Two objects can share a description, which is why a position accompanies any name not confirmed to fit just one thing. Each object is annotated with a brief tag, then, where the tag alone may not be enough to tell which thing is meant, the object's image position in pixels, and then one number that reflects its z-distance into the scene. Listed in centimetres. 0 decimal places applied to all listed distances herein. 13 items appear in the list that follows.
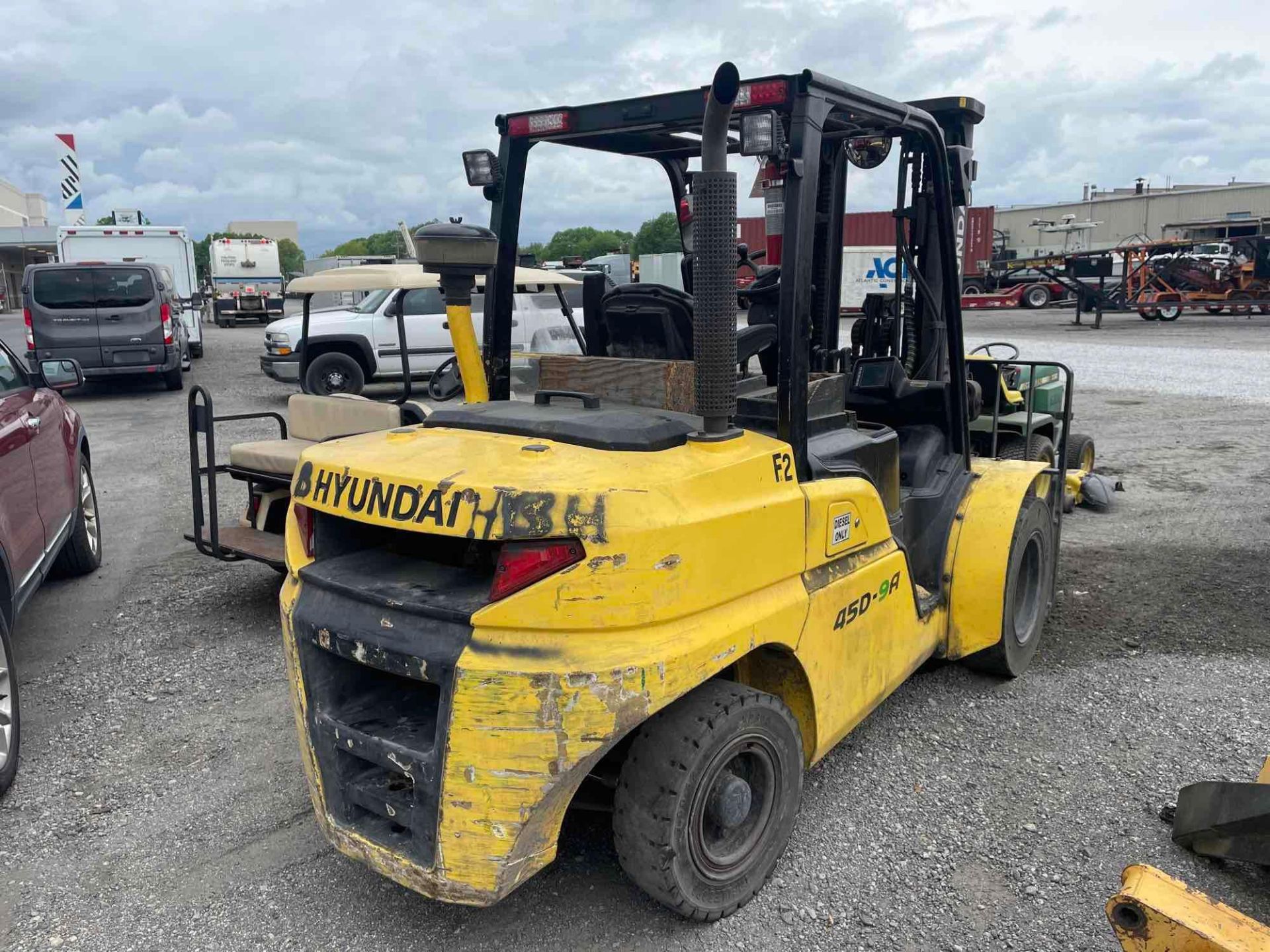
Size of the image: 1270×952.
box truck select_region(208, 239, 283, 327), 3503
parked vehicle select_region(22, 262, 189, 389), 1434
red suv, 430
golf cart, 557
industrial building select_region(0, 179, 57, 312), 4788
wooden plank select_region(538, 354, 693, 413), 343
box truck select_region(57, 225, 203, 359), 1964
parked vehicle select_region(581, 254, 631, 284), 3028
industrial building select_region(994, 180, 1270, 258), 5272
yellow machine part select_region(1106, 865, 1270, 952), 240
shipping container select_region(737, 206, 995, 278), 3616
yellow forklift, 246
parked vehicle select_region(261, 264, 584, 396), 1407
